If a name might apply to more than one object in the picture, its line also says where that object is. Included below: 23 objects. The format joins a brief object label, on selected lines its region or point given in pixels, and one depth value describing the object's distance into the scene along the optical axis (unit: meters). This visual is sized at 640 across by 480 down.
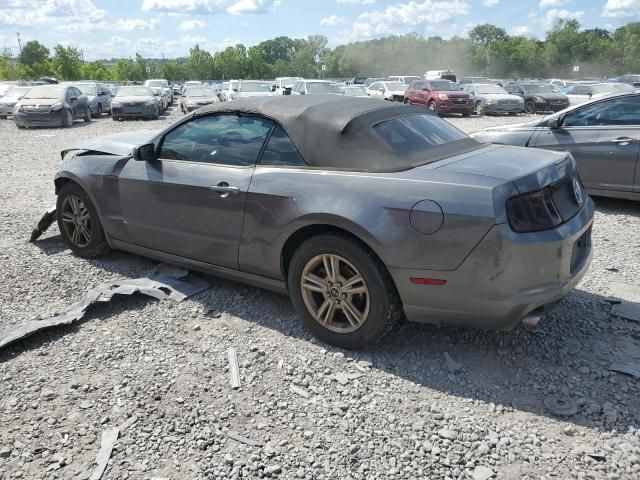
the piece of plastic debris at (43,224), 5.77
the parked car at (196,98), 24.45
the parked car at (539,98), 25.78
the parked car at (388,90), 27.25
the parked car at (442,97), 24.00
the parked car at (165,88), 31.05
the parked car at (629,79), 36.81
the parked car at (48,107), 19.25
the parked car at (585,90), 24.02
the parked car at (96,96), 24.12
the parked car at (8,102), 23.52
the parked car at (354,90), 24.66
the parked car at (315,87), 21.36
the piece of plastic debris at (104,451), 2.58
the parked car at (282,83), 25.22
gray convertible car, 3.07
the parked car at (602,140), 6.72
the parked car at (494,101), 24.75
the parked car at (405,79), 30.48
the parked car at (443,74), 40.47
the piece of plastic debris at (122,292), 3.88
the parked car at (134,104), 22.12
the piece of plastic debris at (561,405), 2.95
